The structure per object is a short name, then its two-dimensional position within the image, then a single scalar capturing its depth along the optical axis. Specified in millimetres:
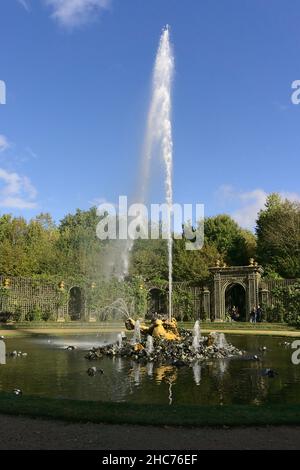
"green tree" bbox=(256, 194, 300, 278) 46844
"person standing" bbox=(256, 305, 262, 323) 35156
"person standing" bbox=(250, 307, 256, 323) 35031
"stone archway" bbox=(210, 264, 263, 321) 36344
